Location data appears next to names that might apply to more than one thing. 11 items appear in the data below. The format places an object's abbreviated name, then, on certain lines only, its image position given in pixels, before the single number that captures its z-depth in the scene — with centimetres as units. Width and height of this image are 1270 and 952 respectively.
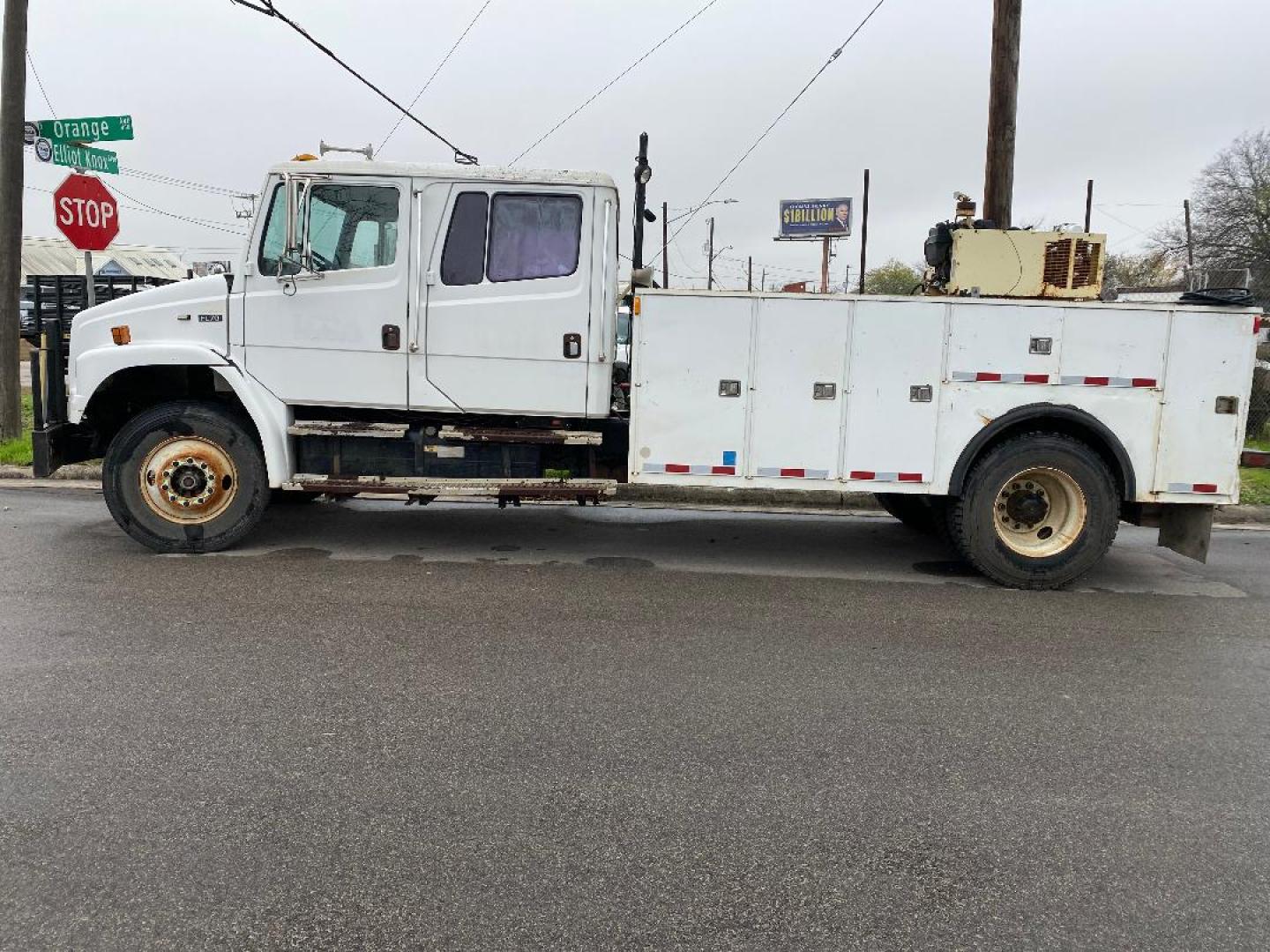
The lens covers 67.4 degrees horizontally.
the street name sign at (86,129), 1027
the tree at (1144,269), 3891
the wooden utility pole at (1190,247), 3668
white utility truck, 648
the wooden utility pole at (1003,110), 980
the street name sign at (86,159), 1035
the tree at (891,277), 5121
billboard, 4969
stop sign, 983
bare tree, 4041
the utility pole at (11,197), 1046
